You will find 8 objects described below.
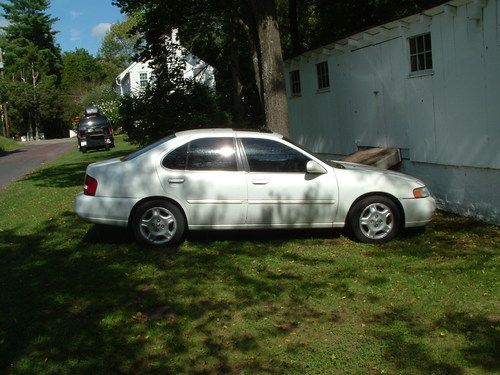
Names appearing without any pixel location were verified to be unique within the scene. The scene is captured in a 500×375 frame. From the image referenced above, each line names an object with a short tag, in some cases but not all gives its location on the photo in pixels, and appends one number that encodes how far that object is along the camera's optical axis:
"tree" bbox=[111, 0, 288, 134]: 12.23
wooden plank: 11.01
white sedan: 7.59
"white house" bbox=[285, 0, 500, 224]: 8.79
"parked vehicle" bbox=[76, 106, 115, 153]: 32.53
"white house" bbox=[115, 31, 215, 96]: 36.12
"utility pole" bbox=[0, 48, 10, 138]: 65.07
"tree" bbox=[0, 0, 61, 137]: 70.62
